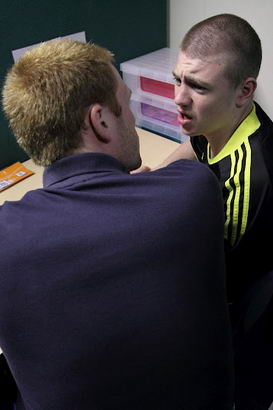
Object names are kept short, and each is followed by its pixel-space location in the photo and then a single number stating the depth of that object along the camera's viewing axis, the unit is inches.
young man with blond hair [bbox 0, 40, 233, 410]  20.2
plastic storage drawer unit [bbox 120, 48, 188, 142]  58.9
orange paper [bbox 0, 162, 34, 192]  50.3
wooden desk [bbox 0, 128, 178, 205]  49.0
